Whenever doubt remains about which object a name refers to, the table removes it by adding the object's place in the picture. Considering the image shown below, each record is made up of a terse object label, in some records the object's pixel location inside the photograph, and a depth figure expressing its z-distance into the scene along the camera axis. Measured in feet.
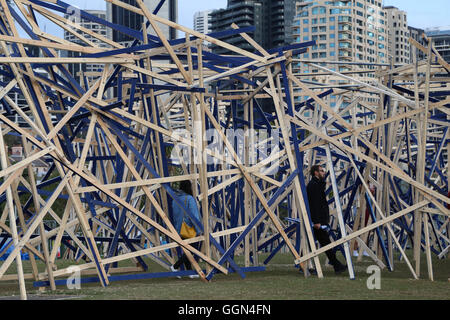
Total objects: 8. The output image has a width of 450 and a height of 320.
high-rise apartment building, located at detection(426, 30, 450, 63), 470.14
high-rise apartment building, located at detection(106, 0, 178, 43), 485.56
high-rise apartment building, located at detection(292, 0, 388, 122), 545.03
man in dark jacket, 59.11
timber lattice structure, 53.01
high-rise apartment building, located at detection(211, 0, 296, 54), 579.07
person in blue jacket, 58.23
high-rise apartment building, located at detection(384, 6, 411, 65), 636.48
